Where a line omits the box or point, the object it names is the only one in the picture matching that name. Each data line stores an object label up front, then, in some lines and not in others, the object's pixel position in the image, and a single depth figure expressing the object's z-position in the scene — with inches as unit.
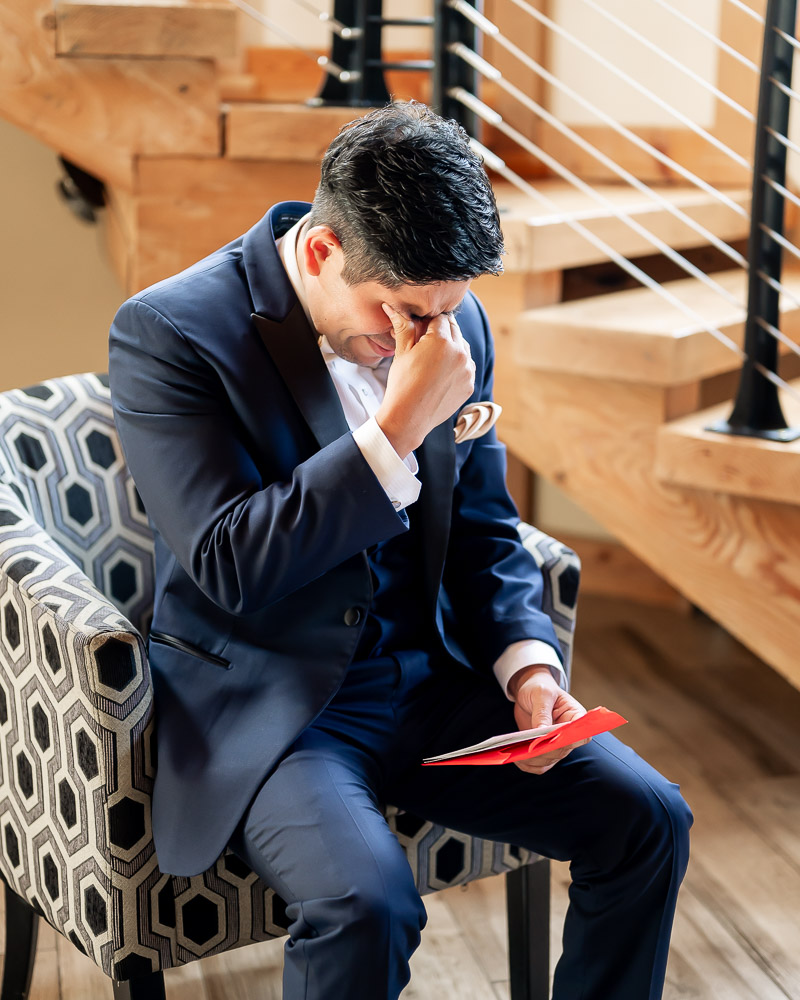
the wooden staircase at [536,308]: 123.2
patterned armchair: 97.5
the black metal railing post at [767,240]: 119.5
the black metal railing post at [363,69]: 140.2
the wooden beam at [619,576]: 188.1
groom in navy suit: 94.7
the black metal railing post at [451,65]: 132.7
